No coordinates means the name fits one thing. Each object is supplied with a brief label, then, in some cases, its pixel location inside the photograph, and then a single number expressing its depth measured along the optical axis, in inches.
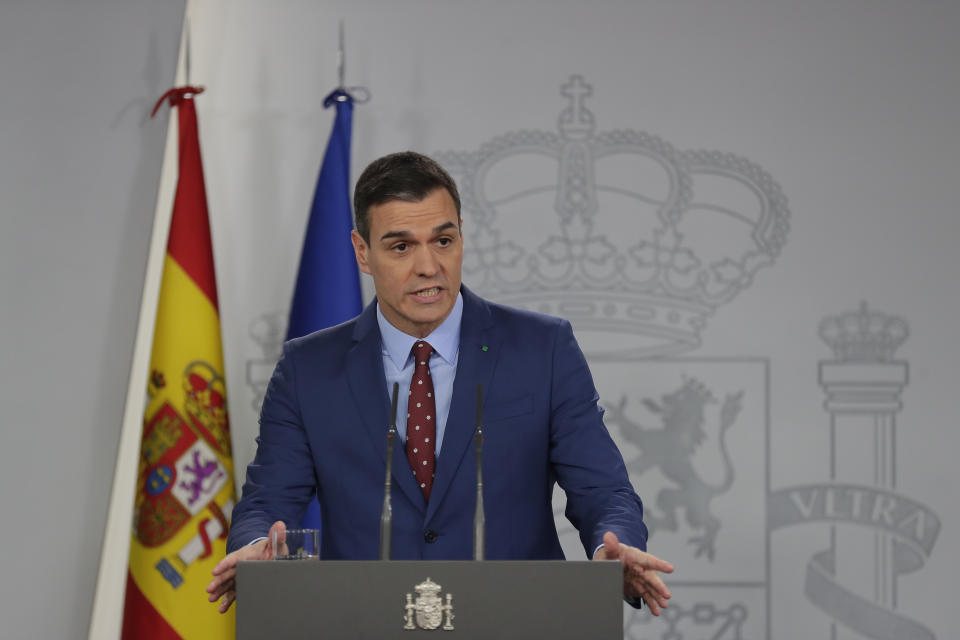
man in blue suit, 305.6
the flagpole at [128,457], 349.2
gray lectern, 287.9
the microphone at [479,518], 294.2
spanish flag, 341.2
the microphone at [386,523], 294.7
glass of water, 294.5
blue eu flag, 347.2
